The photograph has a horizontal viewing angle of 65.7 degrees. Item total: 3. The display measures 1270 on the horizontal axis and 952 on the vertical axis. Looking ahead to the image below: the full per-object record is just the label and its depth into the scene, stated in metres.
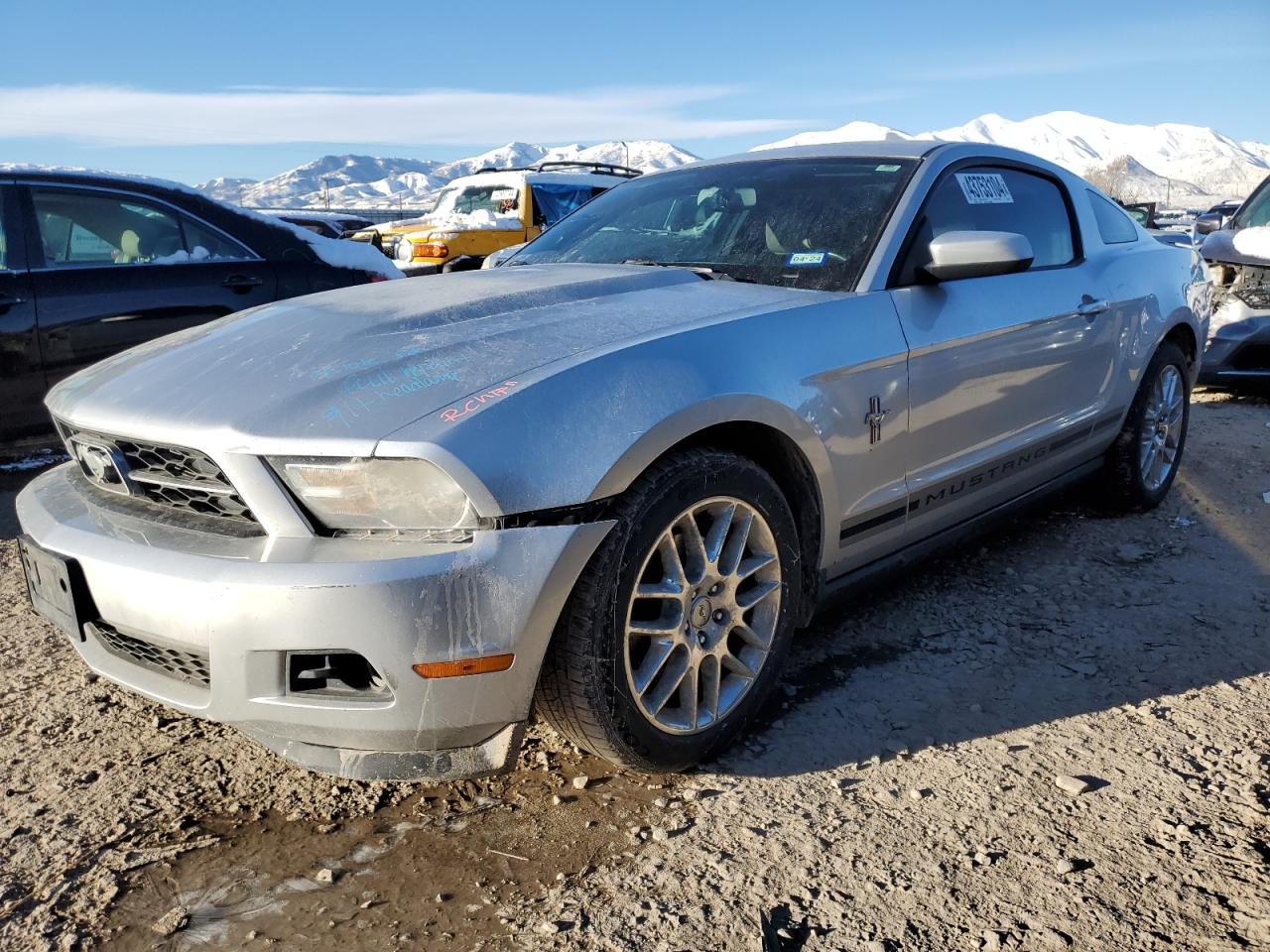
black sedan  4.35
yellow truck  10.73
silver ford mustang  1.81
